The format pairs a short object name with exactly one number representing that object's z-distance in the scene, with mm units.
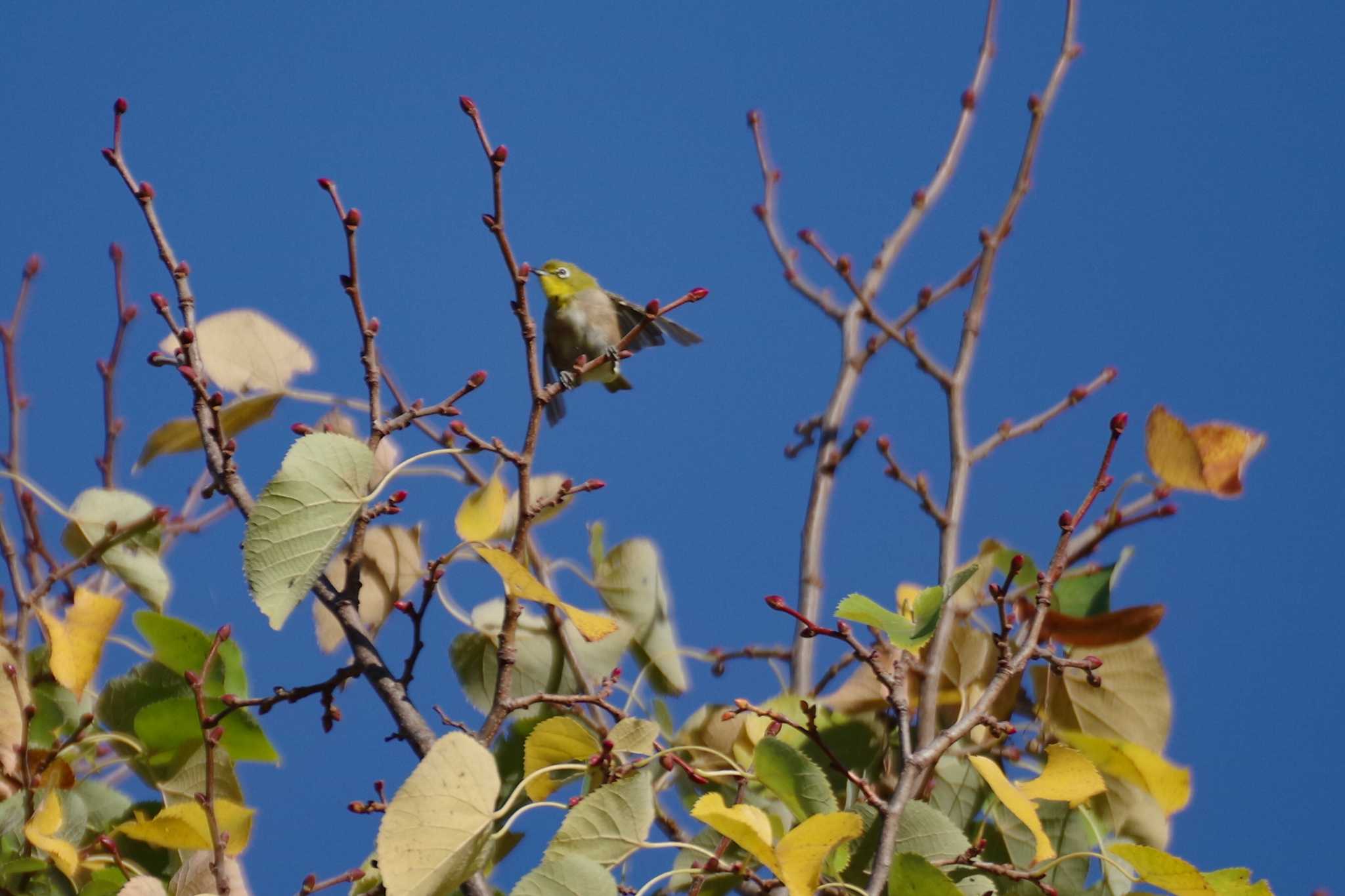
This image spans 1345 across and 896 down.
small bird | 11220
